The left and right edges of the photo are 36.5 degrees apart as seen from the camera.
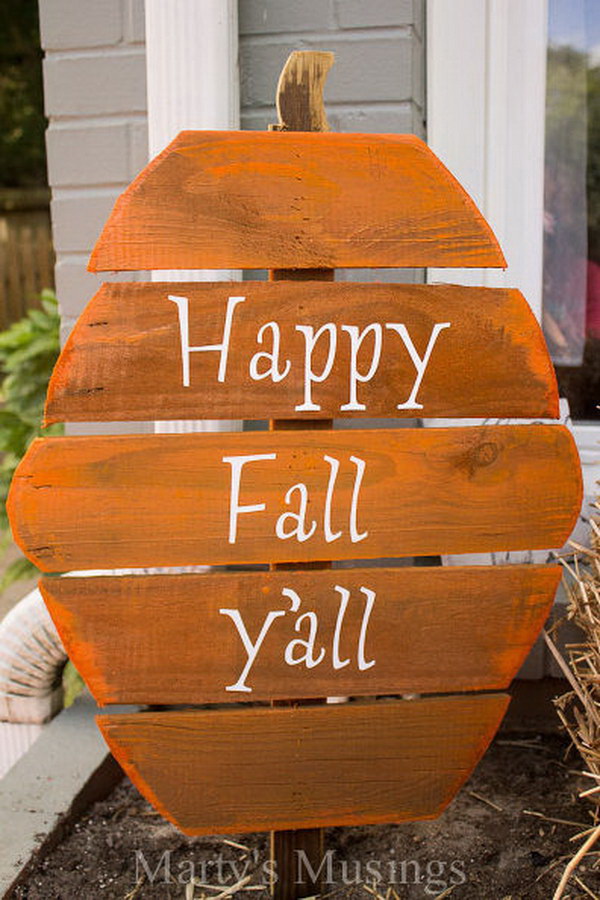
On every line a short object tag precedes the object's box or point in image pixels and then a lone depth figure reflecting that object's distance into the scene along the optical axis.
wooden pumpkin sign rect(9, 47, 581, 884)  1.51
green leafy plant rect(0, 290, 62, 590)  3.26
